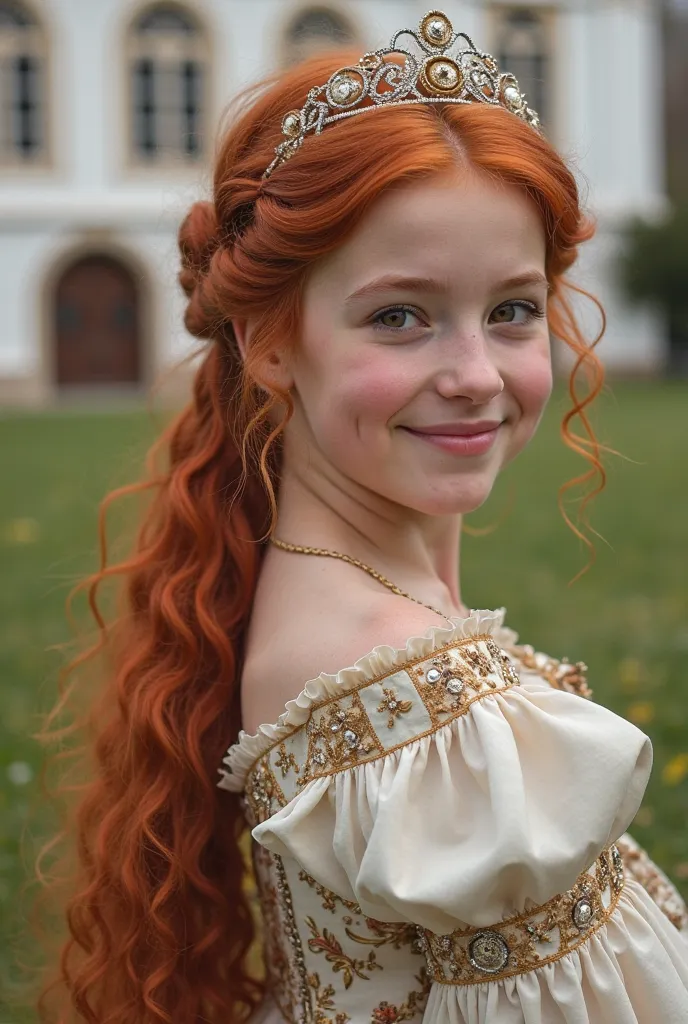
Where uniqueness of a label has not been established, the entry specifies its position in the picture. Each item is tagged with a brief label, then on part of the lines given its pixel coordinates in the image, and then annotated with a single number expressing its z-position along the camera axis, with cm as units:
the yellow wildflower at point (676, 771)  316
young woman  138
